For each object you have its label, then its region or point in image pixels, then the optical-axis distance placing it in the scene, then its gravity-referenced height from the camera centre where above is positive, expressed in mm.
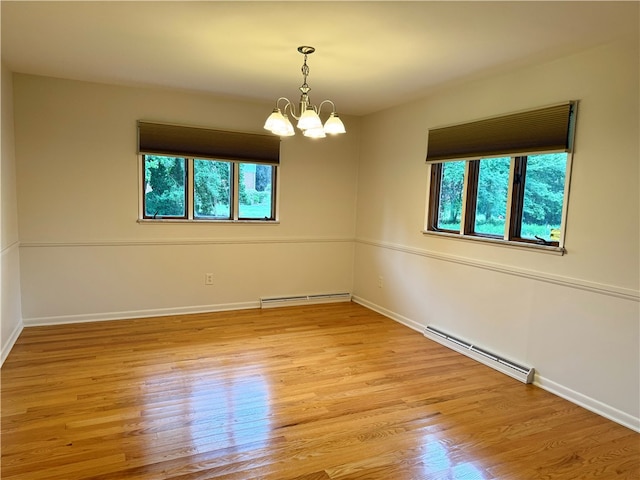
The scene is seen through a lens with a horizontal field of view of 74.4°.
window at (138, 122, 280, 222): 4234 +275
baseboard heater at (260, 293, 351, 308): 4883 -1155
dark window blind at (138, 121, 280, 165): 4152 +584
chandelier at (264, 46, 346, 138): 2584 +506
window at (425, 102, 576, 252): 2939 +265
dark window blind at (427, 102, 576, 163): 2859 +585
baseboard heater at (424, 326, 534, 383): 3121 -1190
